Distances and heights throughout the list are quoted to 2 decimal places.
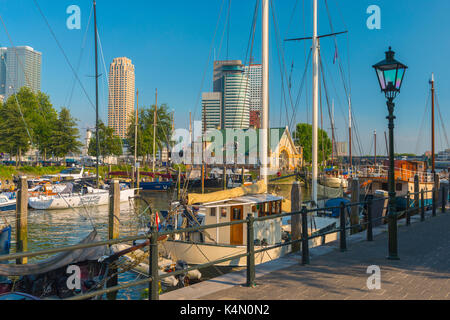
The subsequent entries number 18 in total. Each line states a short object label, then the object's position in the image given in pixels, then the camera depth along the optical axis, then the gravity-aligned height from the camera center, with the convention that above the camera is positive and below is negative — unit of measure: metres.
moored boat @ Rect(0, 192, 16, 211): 27.33 -3.10
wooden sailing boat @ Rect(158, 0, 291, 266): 12.94 -2.45
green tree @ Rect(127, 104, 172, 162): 69.56 +6.20
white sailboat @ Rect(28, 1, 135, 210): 30.08 -3.13
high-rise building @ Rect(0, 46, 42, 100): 69.35 +21.89
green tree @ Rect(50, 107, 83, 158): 59.41 +4.13
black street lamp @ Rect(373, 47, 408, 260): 8.30 +1.74
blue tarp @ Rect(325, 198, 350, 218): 24.01 -2.73
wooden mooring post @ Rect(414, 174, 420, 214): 20.46 -1.36
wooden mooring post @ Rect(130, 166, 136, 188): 42.21 -2.72
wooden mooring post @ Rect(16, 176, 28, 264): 16.16 -2.37
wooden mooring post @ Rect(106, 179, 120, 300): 18.25 -2.44
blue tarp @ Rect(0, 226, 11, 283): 12.35 -2.70
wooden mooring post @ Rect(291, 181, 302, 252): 12.09 -1.59
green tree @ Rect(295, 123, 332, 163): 96.00 +5.77
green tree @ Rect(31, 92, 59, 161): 57.75 +5.39
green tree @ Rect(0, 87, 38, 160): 50.91 +4.43
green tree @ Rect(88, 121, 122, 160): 66.44 +3.42
